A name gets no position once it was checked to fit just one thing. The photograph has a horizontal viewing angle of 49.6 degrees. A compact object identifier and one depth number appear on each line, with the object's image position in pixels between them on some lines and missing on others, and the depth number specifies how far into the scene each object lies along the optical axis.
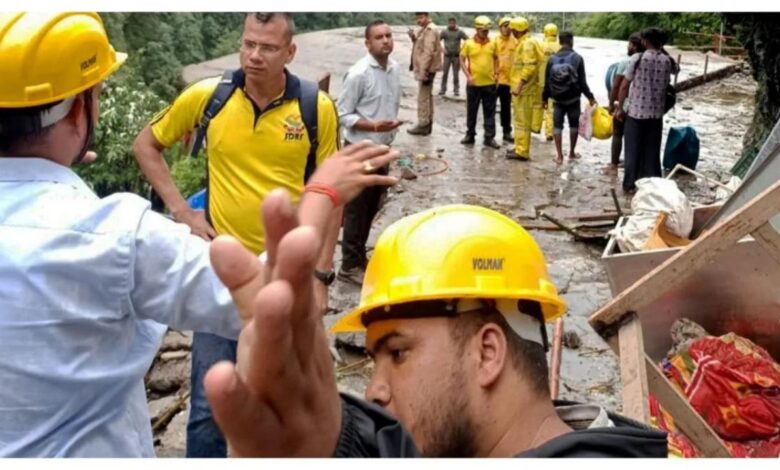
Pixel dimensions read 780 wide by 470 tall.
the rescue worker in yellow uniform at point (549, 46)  12.01
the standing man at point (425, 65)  12.11
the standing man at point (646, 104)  8.95
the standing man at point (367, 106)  6.20
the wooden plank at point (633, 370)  2.85
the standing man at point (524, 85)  10.94
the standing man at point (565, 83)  10.38
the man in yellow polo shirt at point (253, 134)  3.52
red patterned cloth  3.72
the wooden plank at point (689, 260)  3.01
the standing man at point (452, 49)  14.53
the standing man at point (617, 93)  9.83
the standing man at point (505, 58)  11.58
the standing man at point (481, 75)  11.52
